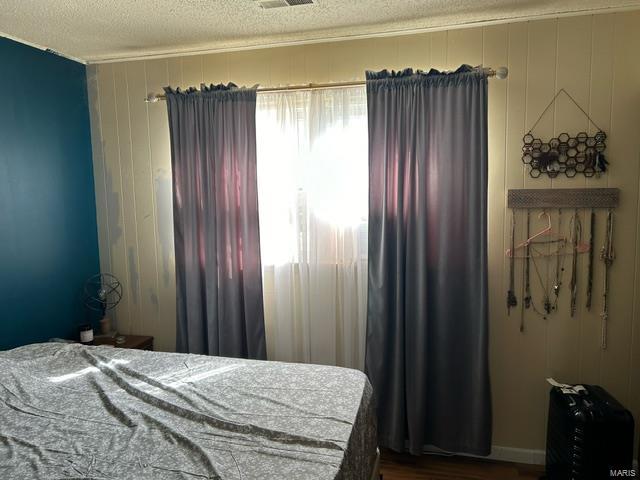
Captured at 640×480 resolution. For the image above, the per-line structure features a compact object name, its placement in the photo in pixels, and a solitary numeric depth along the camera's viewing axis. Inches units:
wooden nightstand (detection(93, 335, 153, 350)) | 112.7
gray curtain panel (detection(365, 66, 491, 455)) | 93.7
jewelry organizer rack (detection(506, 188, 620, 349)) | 92.1
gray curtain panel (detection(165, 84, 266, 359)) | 105.8
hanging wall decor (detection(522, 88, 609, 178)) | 91.0
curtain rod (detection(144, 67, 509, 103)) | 91.1
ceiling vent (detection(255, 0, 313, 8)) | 83.4
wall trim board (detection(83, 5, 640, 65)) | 90.0
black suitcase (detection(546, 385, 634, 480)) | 79.0
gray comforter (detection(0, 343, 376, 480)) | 53.2
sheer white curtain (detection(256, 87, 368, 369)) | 102.0
